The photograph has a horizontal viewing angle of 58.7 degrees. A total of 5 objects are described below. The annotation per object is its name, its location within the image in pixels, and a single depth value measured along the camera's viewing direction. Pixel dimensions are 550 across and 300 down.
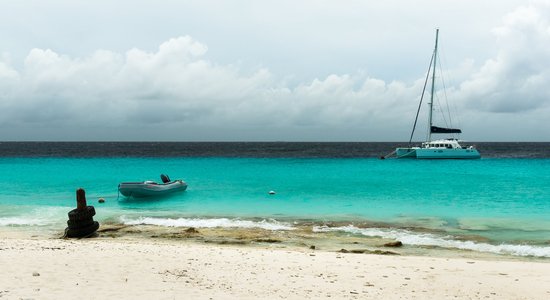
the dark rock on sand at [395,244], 16.42
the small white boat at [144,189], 30.55
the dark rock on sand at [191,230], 18.52
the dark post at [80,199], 17.64
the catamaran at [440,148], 69.19
